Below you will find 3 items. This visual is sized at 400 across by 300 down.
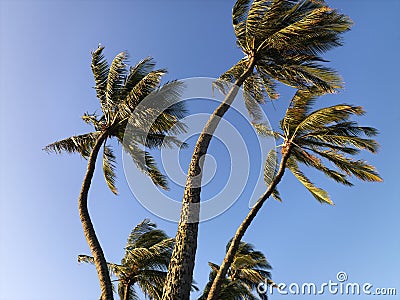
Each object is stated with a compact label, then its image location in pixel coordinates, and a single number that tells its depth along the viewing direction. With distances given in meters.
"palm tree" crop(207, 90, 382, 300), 12.03
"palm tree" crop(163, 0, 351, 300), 10.31
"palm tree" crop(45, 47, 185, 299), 11.45
